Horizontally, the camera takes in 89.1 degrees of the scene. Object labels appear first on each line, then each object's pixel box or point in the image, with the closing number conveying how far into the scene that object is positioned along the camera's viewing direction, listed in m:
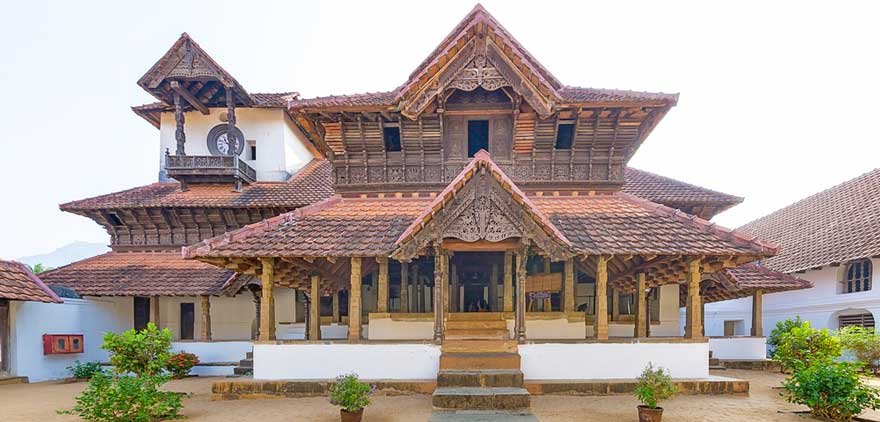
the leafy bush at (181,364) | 13.95
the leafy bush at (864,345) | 13.31
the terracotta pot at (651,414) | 7.43
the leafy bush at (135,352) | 8.78
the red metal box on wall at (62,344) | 14.30
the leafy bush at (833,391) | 7.57
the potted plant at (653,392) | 7.45
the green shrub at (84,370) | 14.41
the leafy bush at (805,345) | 10.24
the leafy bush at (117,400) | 7.50
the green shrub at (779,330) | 14.41
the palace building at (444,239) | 9.95
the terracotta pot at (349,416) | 7.67
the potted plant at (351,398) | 7.67
